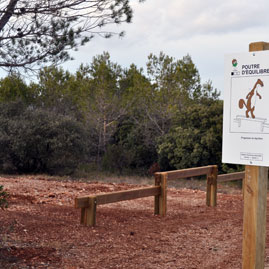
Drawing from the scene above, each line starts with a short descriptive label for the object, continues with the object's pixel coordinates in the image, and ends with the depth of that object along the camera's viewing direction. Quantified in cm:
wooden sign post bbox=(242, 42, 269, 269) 406
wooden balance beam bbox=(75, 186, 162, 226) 703
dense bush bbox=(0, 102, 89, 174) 2161
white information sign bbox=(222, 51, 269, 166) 398
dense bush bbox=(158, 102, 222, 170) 2458
